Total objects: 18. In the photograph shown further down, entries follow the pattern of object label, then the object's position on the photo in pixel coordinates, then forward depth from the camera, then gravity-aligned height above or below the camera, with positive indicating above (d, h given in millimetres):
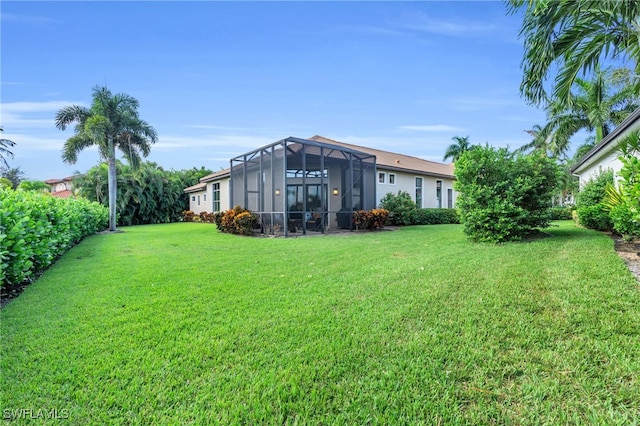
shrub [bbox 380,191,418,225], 16344 +124
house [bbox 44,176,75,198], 39938 +4295
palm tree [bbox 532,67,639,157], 16309 +5839
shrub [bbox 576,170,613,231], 9242 +43
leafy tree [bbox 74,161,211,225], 23047 +1762
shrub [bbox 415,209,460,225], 17167 -392
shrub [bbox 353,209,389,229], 13820 -376
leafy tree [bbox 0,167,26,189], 39909 +5493
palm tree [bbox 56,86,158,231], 15648 +4659
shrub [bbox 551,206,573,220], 19328 -339
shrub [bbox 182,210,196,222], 26022 -145
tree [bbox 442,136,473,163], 28156 +5913
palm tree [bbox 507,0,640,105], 5633 +3520
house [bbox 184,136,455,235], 12641 +1494
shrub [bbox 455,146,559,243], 8141 +442
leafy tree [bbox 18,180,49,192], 26881 +2805
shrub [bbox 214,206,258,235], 12883 -375
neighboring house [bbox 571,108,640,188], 7410 +1961
